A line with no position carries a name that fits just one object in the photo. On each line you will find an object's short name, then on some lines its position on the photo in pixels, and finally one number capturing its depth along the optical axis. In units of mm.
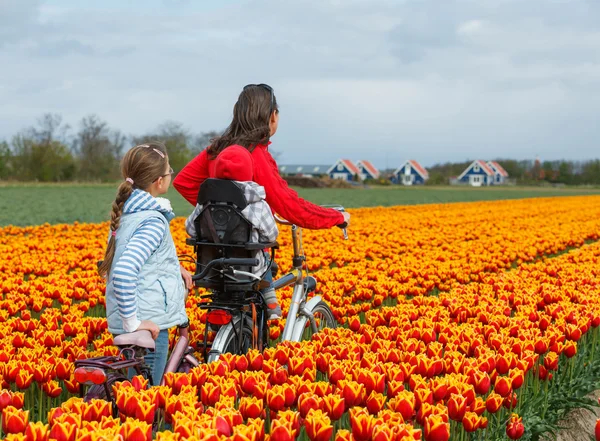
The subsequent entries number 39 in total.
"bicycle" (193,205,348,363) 4102
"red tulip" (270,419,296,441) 2592
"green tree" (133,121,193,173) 79938
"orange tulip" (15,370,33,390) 3850
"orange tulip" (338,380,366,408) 3197
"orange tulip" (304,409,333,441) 2701
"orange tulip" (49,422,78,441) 2531
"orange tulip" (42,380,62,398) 3895
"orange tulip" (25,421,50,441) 2518
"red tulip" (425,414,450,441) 2867
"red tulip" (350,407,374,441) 2727
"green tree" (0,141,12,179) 62906
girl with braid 3441
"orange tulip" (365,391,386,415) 3123
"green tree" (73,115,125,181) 66750
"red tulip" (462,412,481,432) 3156
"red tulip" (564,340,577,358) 4715
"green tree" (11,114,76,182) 63656
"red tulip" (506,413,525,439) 3367
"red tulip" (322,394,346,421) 3004
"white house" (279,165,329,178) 129500
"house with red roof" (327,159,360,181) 123938
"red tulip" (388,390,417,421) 3105
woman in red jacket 4219
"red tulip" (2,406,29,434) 2729
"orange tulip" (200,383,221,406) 3148
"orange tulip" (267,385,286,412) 3170
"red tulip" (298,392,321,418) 3018
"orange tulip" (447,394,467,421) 3168
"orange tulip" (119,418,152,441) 2555
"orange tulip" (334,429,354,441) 2587
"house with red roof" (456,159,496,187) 123394
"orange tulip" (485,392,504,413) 3422
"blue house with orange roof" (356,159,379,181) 130375
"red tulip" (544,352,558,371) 4348
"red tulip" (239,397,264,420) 3025
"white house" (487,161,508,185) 125250
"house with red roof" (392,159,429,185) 124188
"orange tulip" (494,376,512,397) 3568
